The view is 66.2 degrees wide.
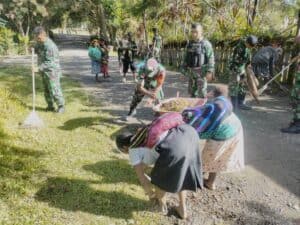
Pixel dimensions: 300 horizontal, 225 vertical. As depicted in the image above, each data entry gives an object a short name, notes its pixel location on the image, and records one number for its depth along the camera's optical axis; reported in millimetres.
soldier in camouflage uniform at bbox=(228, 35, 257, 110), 4815
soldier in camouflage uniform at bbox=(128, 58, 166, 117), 3709
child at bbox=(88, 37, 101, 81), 7337
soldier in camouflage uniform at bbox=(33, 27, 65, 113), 4437
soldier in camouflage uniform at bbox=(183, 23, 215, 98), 3668
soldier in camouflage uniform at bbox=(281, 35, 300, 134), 4114
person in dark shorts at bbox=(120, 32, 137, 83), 7420
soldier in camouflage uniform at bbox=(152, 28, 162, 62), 7708
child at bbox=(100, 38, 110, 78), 7616
